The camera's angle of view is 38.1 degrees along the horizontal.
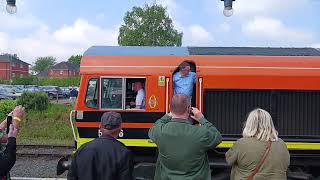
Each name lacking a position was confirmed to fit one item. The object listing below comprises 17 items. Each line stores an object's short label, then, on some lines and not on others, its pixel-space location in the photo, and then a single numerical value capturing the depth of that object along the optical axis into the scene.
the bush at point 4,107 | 21.64
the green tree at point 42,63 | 167.50
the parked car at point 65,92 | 51.58
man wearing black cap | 3.96
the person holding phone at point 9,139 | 4.20
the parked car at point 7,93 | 40.50
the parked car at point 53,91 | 48.85
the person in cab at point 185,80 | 7.99
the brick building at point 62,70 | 133.91
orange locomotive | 8.23
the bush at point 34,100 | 22.72
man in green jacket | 4.32
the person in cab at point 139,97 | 8.37
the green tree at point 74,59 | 149.52
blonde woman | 4.44
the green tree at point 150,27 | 65.31
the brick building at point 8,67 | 119.62
